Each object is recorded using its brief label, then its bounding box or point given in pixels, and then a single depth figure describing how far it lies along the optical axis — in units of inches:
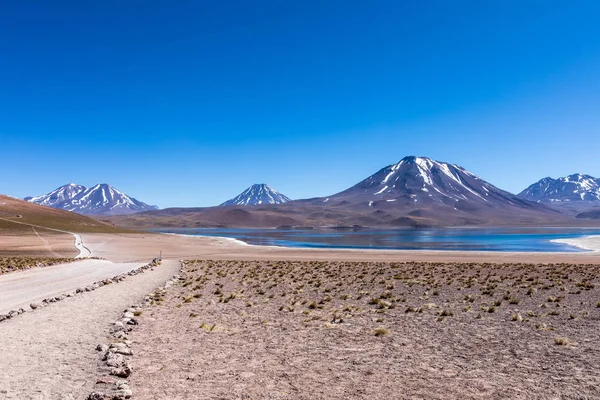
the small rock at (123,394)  281.4
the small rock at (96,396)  275.9
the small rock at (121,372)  327.3
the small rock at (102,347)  390.6
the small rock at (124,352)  386.3
